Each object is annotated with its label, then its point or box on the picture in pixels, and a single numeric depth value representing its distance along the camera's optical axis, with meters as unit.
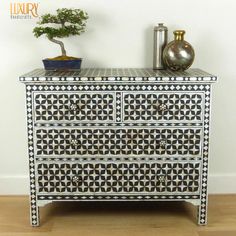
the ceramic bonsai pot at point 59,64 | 2.69
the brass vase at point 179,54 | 2.66
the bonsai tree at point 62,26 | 2.71
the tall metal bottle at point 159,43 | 2.82
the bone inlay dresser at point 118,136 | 2.48
